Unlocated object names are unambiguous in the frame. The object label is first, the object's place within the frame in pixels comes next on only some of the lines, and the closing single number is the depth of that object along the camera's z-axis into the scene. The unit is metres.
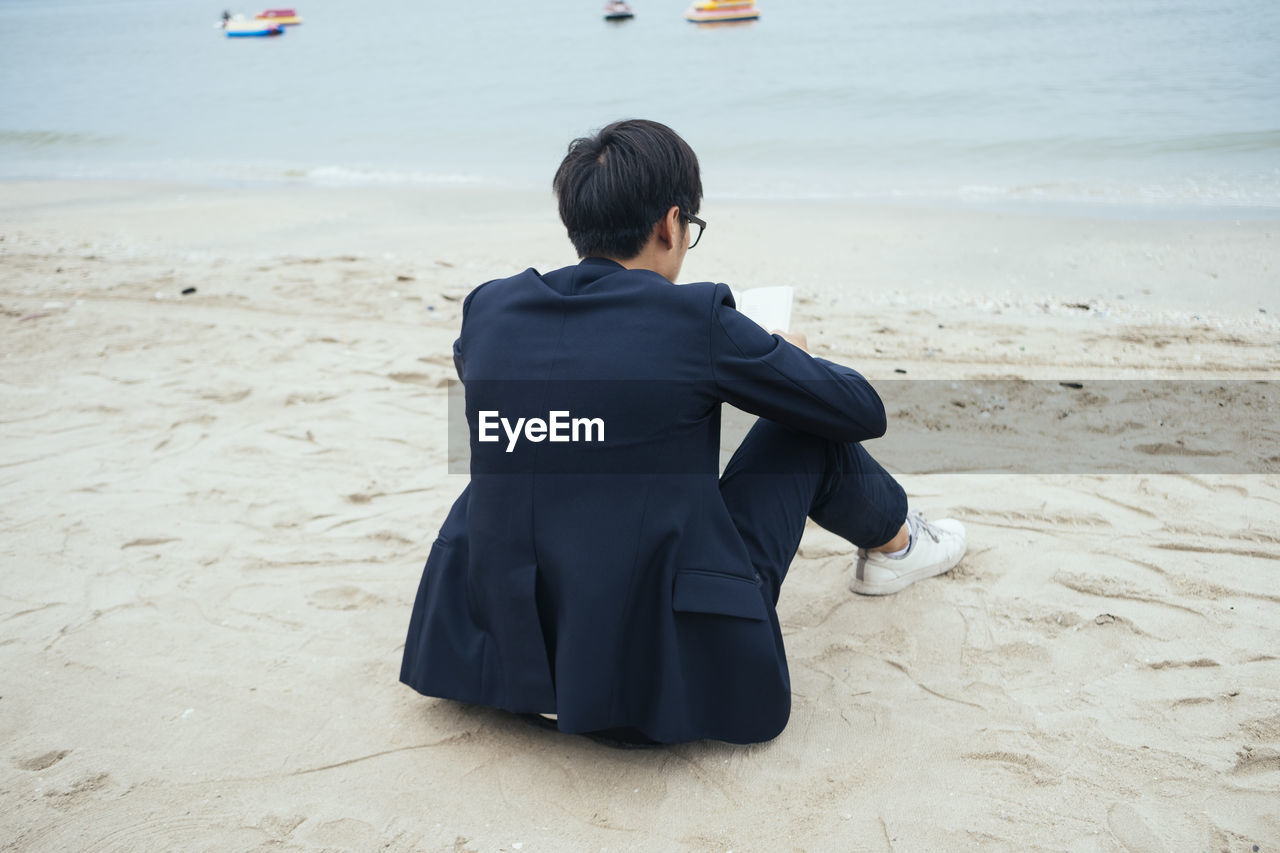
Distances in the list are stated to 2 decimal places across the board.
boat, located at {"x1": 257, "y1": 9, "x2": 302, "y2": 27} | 37.57
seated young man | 1.71
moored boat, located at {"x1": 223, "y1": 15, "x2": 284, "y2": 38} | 35.88
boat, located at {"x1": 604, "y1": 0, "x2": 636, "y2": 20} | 32.25
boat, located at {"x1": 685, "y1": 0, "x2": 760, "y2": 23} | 28.97
